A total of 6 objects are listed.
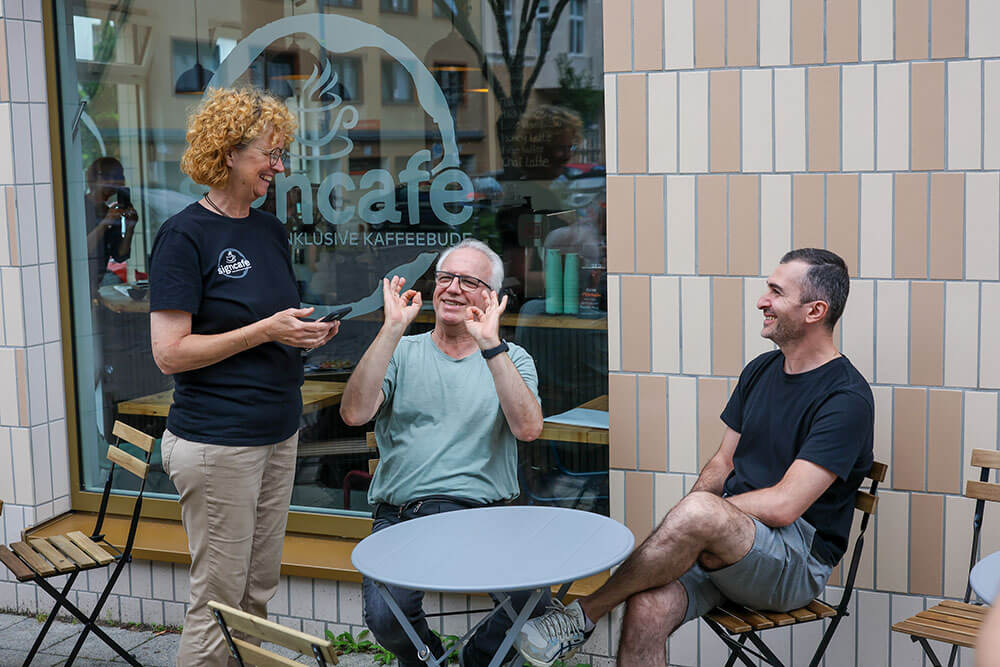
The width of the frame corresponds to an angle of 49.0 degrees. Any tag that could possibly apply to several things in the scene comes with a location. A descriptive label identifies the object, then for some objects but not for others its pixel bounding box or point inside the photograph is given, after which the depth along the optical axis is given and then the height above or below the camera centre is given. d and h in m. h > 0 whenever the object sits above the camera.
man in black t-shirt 3.02 -0.79
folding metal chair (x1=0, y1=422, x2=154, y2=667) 3.76 -1.12
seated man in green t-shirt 3.24 -0.53
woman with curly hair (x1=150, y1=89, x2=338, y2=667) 3.05 -0.29
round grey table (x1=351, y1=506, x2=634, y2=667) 2.55 -0.80
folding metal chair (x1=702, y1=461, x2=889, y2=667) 3.08 -1.12
